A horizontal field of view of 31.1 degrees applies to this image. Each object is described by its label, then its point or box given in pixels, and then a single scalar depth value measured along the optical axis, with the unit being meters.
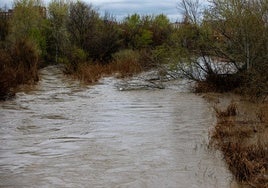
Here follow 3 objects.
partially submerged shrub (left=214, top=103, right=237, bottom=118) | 12.66
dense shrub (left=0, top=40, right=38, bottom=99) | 22.84
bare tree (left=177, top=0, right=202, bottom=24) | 18.97
